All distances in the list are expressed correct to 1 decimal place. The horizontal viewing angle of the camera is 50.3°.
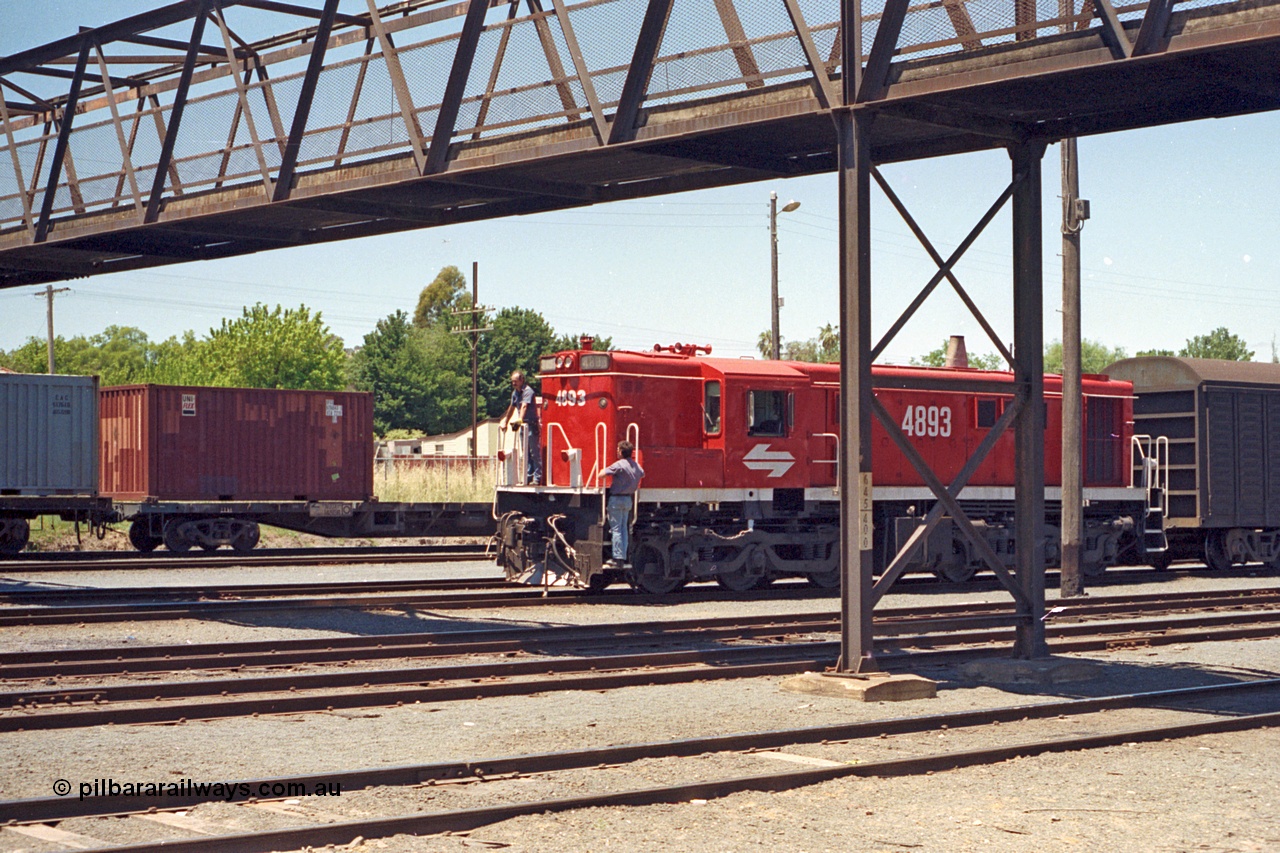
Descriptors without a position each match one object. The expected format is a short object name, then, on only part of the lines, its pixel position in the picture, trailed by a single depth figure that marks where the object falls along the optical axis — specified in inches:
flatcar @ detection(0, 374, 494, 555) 1070.4
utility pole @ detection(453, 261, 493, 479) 2480.2
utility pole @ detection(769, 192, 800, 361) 1550.2
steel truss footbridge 413.1
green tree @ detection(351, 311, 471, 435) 4382.4
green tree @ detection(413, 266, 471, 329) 5251.0
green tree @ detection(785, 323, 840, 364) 3499.0
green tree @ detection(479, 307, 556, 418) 4266.7
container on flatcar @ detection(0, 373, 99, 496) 1055.6
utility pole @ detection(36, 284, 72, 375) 2997.5
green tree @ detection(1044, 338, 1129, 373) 6107.8
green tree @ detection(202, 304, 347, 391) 3956.7
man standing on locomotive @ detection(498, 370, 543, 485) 789.2
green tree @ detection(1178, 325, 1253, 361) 5935.0
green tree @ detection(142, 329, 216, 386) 3971.5
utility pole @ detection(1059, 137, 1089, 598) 852.6
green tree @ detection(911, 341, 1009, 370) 5055.1
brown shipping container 1162.6
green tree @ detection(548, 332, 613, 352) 4198.3
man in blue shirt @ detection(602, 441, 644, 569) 743.1
